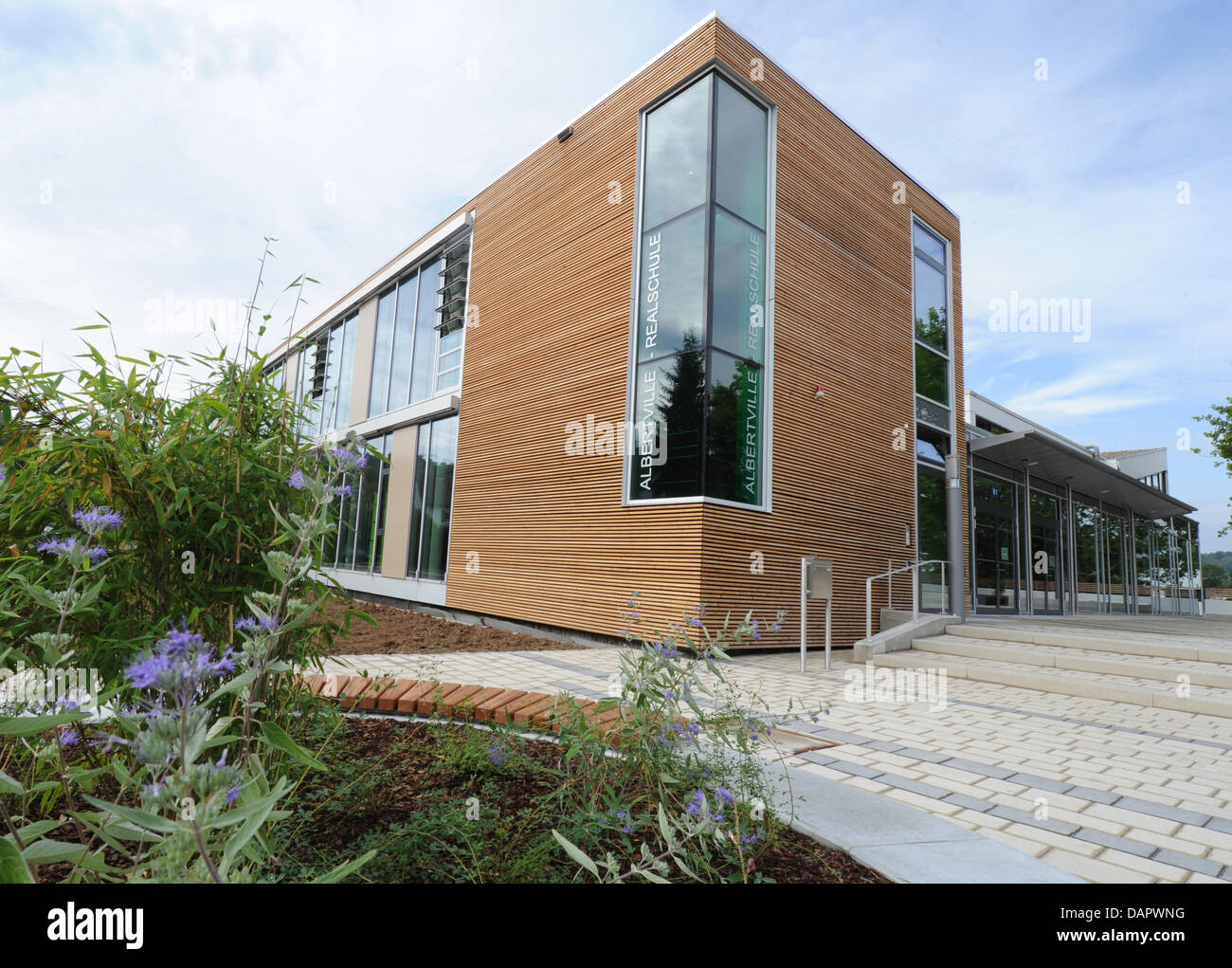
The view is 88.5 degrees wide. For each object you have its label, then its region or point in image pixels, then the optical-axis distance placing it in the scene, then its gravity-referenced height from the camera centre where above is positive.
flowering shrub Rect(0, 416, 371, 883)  0.74 -0.30
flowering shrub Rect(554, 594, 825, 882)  1.82 -0.68
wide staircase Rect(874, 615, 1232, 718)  6.22 -0.90
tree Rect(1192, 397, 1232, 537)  21.30 +5.38
